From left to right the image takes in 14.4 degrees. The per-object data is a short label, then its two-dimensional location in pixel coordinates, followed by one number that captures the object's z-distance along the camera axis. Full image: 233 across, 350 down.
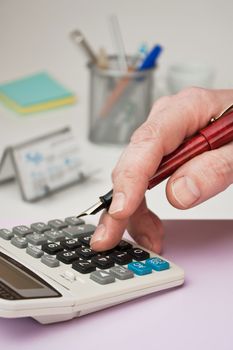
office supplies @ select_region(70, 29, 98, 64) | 1.04
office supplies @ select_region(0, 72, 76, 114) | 1.09
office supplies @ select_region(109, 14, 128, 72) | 1.06
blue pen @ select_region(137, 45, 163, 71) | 1.02
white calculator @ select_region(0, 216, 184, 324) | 0.55
